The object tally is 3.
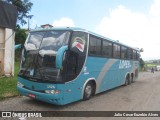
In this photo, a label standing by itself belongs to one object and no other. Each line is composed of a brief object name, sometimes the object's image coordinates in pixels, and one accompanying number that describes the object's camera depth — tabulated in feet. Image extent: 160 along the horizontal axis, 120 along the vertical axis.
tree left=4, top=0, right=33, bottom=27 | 90.82
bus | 16.13
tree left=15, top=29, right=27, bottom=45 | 78.30
